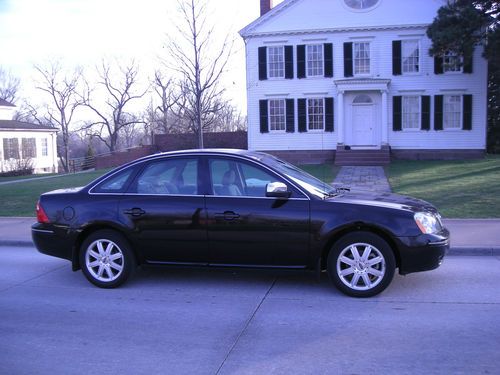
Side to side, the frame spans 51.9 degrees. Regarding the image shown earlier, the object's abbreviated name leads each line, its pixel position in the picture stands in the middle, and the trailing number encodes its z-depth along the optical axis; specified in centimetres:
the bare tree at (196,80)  1885
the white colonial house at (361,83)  2569
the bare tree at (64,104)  5819
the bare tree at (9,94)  6631
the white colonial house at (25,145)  3566
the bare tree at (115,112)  5681
